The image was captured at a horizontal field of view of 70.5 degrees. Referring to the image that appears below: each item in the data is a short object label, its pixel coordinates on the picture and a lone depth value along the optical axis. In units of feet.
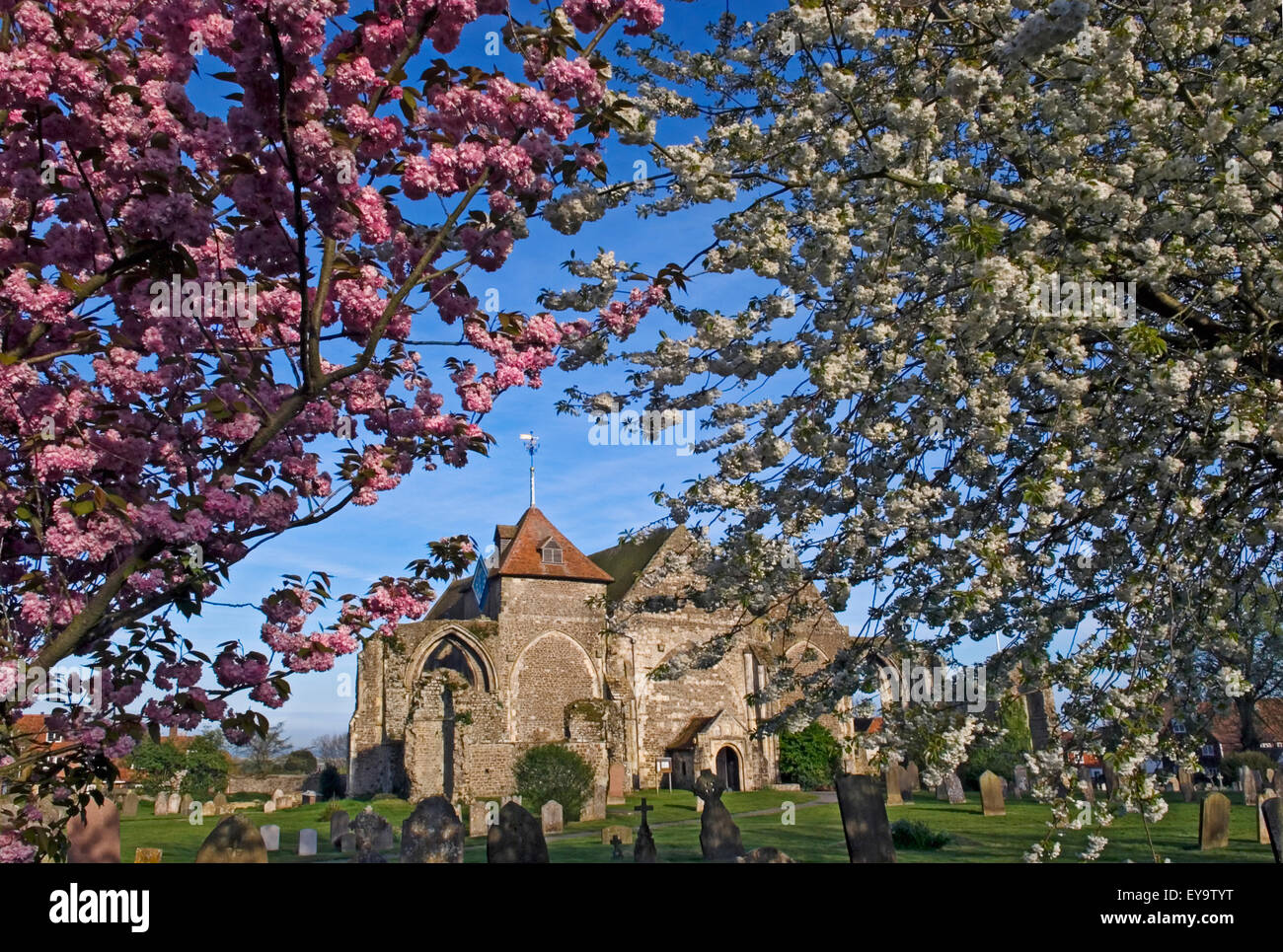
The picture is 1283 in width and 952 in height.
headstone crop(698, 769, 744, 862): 37.52
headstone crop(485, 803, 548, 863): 33.76
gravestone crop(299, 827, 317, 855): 57.82
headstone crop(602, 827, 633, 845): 53.16
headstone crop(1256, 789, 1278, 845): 48.32
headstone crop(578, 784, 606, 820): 80.07
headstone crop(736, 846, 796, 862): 29.50
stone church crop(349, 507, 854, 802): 99.30
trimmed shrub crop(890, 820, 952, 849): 50.37
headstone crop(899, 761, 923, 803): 92.93
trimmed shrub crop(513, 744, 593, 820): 84.48
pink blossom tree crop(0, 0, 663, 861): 14.06
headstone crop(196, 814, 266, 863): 28.99
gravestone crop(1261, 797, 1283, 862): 31.99
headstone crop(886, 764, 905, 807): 80.94
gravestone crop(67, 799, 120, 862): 36.52
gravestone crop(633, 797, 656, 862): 40.99
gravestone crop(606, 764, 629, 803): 96.89
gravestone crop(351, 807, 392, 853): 48.26
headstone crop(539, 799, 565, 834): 68.49
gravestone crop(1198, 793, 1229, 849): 46.29
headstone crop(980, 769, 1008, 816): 67.92
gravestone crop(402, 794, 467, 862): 35.55
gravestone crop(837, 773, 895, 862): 31.81
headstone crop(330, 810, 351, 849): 61.00
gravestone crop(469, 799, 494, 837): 70.95
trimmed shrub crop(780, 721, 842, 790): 115.96
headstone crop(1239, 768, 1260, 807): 66.64
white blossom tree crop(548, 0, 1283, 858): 18.49
